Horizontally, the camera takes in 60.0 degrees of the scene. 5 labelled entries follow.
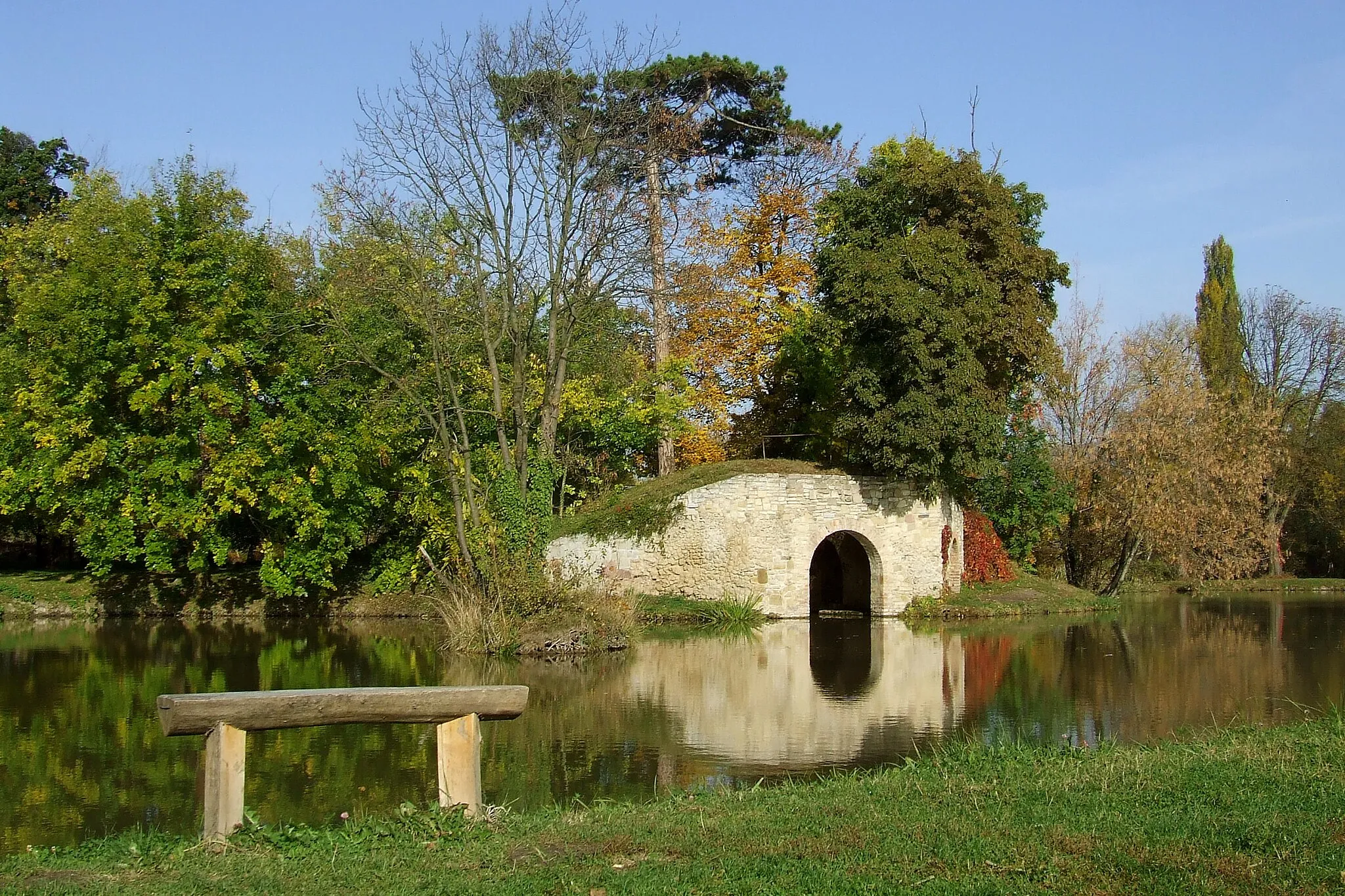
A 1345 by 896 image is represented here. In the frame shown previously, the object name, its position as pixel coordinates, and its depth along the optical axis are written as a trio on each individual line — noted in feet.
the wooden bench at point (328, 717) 20.92
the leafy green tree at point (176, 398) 81.61
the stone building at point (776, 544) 79.36
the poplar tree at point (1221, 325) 131.75
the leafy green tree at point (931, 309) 77.10
